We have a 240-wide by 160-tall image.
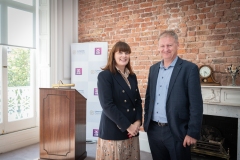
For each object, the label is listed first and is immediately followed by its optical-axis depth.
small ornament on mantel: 2.63
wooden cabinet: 2.48
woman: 1.66
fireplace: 2.85
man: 1.53
